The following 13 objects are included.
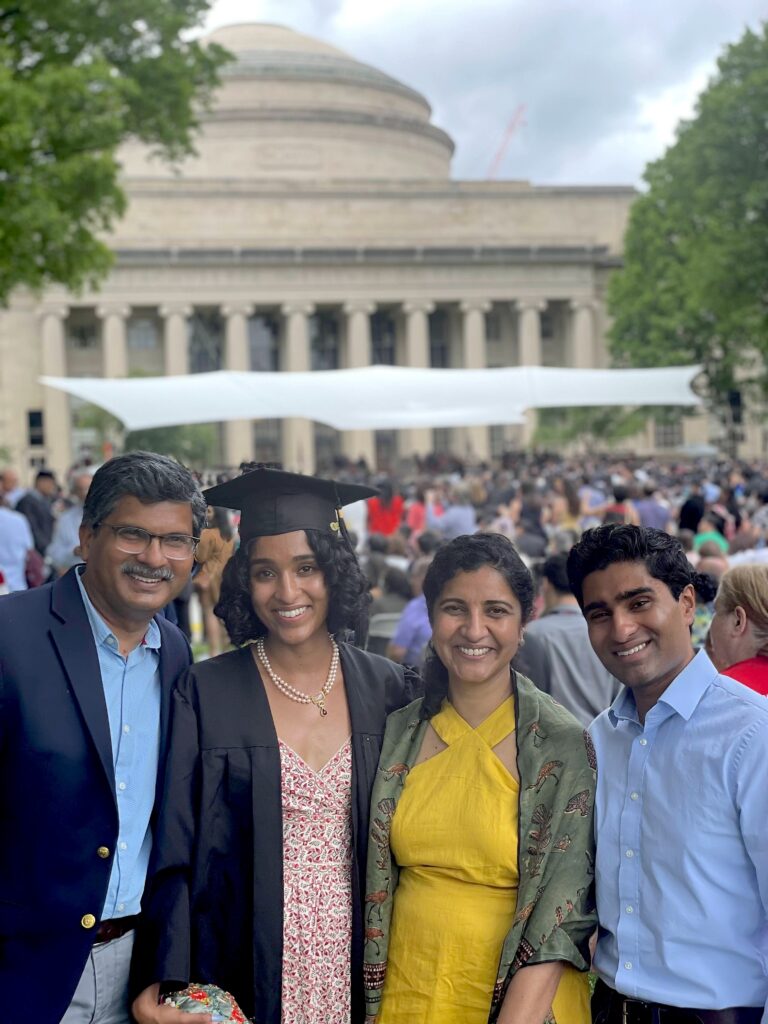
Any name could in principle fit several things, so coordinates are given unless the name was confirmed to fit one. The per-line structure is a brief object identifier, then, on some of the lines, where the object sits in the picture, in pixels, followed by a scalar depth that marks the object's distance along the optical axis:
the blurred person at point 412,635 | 8.86
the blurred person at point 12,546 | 12.57
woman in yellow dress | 3.60
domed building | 65.44
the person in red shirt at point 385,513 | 17.44
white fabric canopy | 16.28
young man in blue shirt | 3.43
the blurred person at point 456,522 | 16.55
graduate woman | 3.75
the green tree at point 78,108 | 19.56
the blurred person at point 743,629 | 4.81
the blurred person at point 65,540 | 13.62
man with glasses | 3.59
